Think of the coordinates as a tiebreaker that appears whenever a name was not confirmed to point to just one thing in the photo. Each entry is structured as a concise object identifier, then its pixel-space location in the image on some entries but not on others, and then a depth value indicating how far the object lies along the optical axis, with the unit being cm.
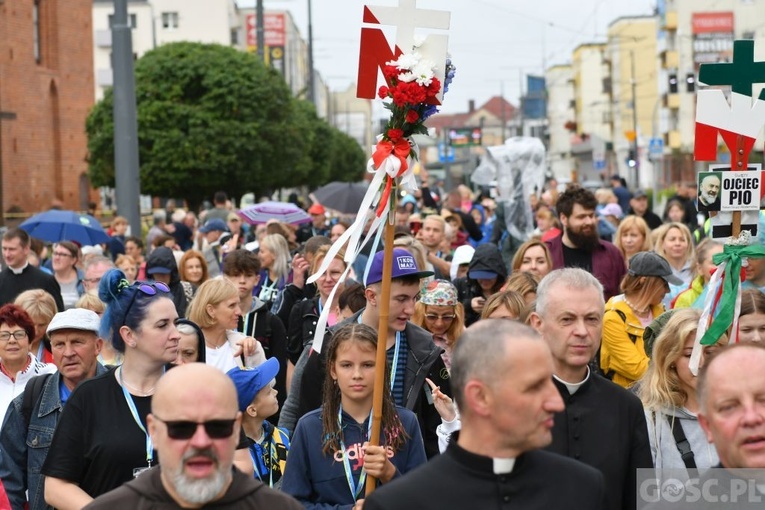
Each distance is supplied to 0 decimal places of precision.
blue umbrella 1608
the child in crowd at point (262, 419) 620
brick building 4466
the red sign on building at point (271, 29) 10756
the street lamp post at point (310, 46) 5068
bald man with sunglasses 395
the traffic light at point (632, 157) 4231
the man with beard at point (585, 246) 1073
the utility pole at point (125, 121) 1872
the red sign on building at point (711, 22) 7777
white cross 582
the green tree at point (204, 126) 3828
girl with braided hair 568
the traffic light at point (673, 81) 4368
